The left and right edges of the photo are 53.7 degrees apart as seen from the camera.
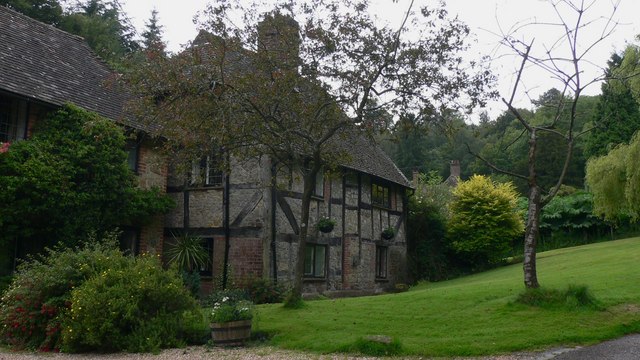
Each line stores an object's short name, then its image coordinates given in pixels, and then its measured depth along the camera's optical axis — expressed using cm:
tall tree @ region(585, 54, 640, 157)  4150
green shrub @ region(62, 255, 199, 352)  1141
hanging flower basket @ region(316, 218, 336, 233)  2152
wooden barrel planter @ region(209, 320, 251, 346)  1166
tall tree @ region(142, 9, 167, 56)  4985
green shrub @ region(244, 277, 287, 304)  1844
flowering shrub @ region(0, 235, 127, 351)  1205
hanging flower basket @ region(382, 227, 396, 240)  2625
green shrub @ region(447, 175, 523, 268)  2972
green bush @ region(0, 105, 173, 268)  1523
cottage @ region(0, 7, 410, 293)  1681
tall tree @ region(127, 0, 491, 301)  1300
